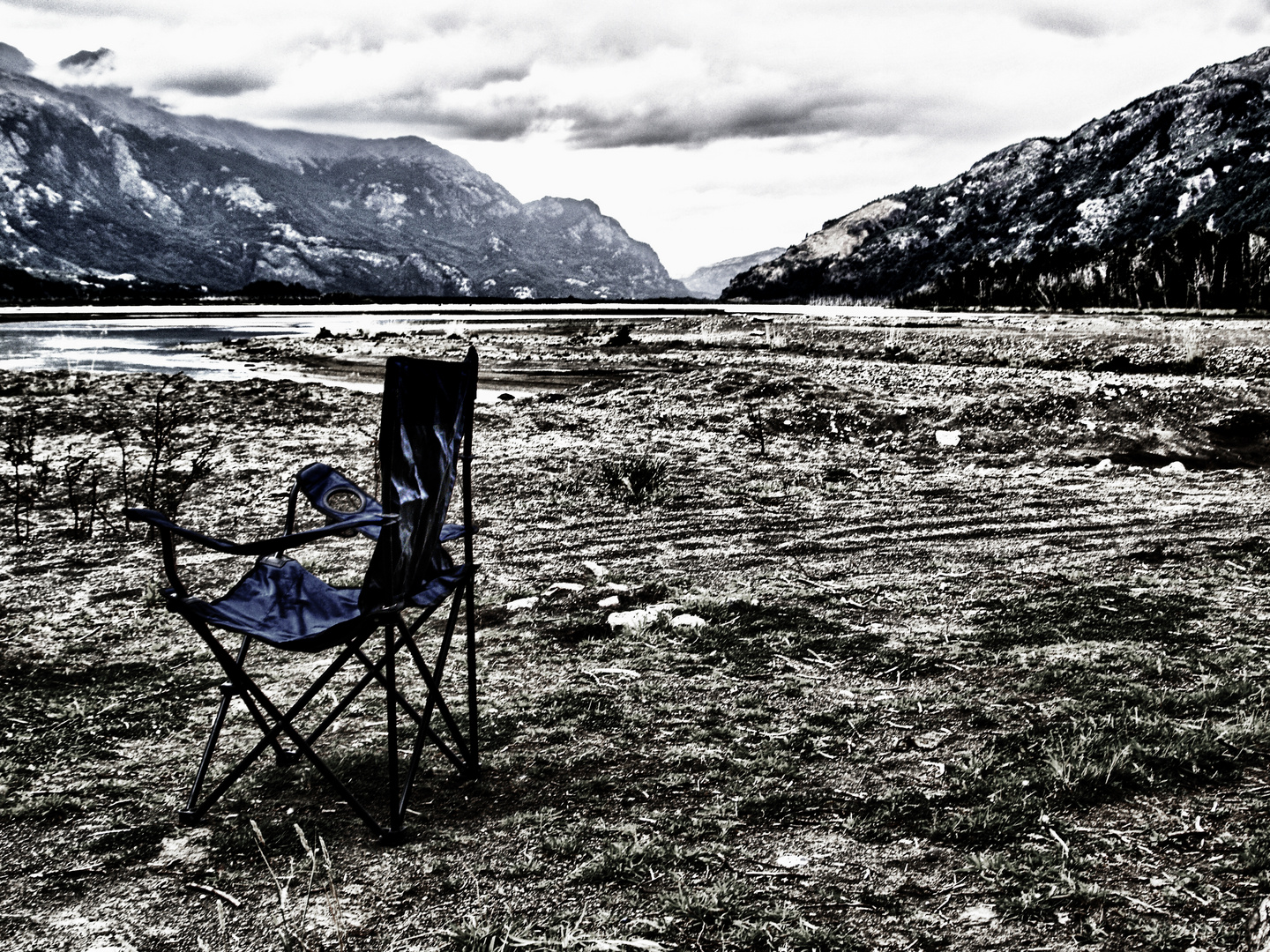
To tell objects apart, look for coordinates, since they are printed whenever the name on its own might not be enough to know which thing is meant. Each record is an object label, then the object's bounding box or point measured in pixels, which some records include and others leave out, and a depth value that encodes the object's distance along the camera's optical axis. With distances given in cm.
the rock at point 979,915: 302
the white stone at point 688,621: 600
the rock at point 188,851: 347
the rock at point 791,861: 337
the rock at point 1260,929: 270
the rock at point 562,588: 675
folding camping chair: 326
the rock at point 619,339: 3391
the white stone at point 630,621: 598
